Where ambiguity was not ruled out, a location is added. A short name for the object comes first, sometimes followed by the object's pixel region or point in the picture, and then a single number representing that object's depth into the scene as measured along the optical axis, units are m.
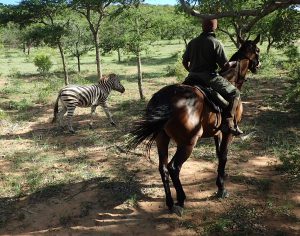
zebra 11.98
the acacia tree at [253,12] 5.65
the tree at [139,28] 15.53
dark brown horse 5.89
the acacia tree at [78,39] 25.08
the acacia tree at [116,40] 15.39
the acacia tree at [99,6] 15.64
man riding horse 6.11
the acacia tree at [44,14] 17.92
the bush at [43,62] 25.64
